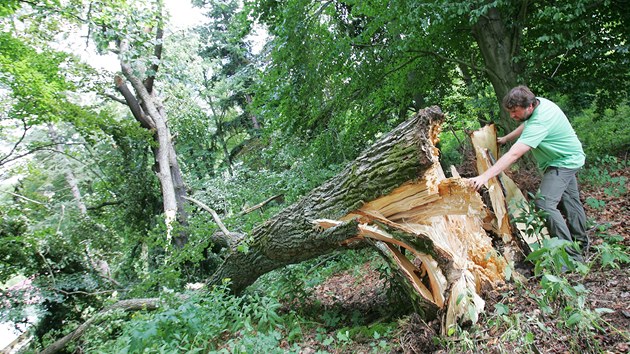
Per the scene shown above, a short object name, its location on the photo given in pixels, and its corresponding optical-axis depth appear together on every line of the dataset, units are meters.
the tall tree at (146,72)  7.59
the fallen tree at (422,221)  2.79
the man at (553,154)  3.02
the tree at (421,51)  5.18
